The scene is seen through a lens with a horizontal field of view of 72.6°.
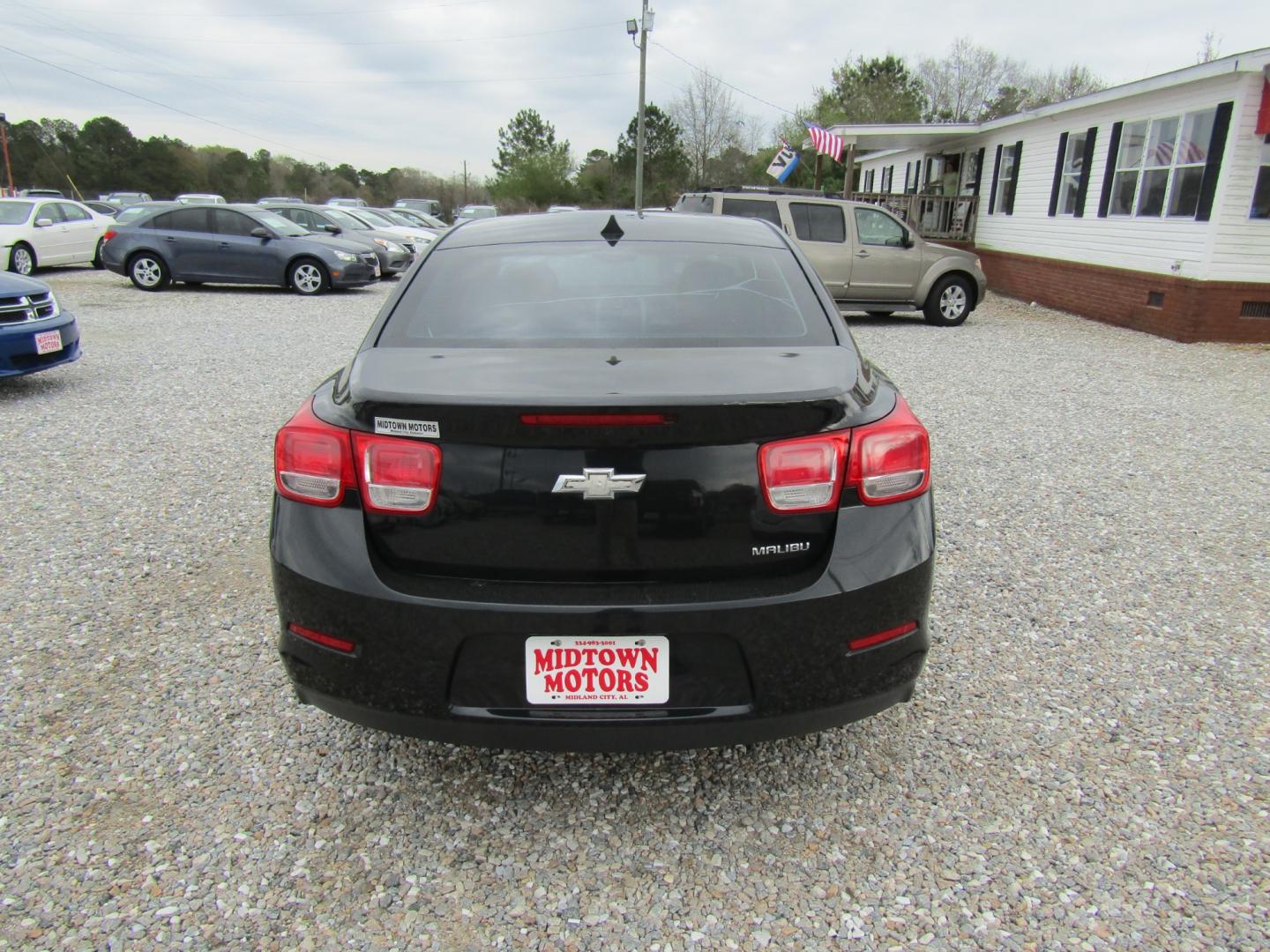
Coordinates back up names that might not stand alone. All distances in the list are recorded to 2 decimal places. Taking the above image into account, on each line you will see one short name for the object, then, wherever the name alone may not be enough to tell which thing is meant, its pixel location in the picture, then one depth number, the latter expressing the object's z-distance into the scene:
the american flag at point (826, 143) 18.50
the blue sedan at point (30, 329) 6.81
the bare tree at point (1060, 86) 49.72
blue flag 21.11
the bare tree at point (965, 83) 51.91
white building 10.92
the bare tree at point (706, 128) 54.88
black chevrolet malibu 1.96
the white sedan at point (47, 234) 16.22
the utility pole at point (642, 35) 29.33
